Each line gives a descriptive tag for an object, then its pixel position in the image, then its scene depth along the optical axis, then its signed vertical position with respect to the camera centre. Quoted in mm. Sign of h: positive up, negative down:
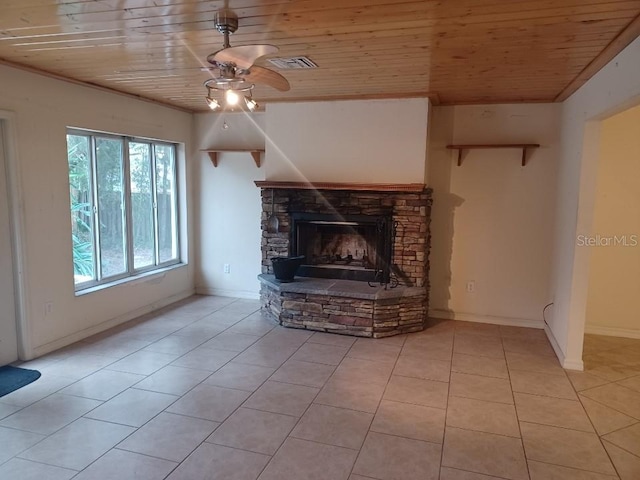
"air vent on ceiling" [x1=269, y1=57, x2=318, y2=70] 3086 +884
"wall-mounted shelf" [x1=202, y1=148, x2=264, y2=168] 5199 +421
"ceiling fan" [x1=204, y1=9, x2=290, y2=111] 2154 +634
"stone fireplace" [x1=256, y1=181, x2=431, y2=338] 4355 -670
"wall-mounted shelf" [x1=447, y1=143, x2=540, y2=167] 4406 +450
